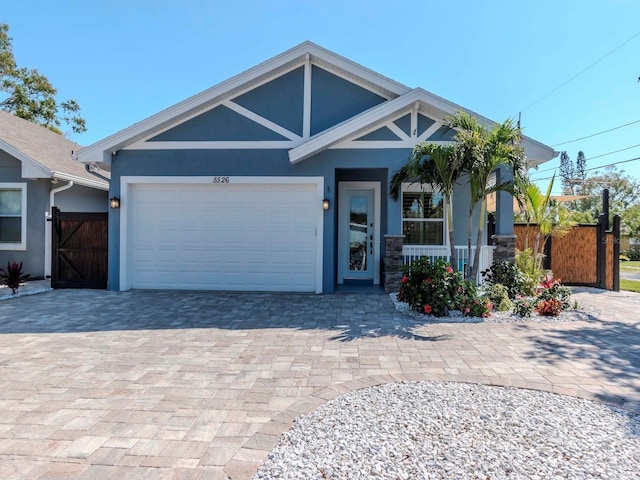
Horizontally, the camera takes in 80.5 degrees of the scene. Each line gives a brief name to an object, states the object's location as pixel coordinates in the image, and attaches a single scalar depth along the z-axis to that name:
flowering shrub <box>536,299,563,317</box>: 6.71
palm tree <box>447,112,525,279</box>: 6.89
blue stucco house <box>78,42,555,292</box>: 8.69
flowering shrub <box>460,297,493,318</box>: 6.57
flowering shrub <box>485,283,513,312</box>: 7.05
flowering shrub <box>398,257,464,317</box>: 6.63
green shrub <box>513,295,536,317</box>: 6.68
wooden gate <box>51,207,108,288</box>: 9.35
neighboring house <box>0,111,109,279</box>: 10.32
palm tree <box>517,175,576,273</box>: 8.58
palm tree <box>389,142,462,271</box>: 7.25
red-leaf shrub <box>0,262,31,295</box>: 8.59
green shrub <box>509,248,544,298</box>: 8.00
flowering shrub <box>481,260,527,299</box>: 7.86
